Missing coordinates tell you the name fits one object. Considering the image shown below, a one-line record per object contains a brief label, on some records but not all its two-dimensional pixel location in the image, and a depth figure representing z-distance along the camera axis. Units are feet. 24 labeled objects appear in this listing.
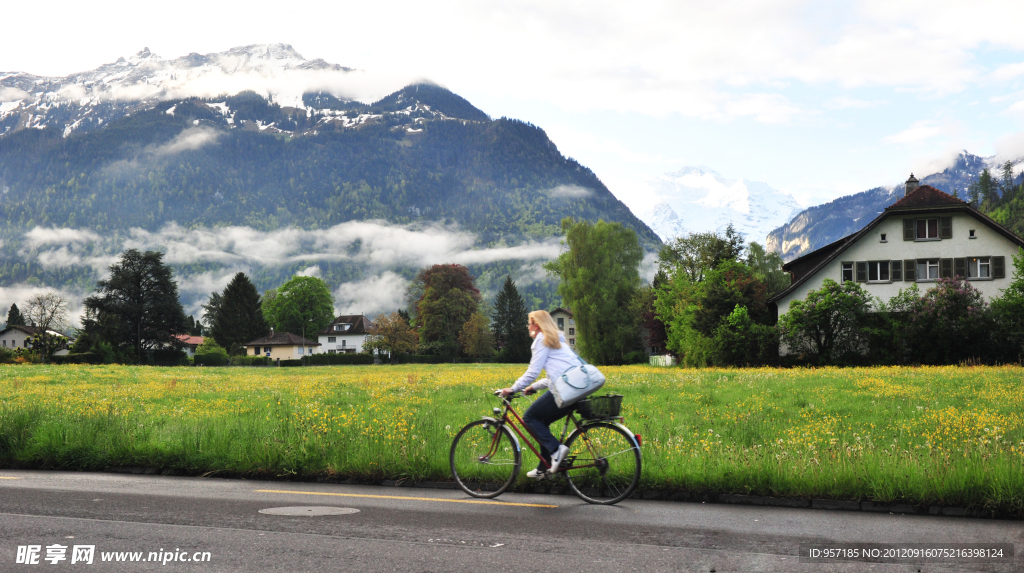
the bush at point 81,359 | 220.02
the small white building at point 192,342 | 517.72
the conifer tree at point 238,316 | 382.01
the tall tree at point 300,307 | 438.40
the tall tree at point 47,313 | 281.33
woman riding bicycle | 26.91
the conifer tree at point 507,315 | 399.54
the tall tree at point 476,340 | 341.21
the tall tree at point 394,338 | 337.72
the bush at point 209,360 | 279.08
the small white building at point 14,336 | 461.37
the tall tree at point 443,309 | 343.26
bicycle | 26.76
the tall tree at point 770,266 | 241.35
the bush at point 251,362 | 287.28
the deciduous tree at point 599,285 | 218.18
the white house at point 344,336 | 476.54
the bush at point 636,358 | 236.63
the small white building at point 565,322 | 455.22
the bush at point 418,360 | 323.98
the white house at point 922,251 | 149.69
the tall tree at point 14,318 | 474.49
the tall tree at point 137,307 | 265.34
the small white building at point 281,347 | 396.16
